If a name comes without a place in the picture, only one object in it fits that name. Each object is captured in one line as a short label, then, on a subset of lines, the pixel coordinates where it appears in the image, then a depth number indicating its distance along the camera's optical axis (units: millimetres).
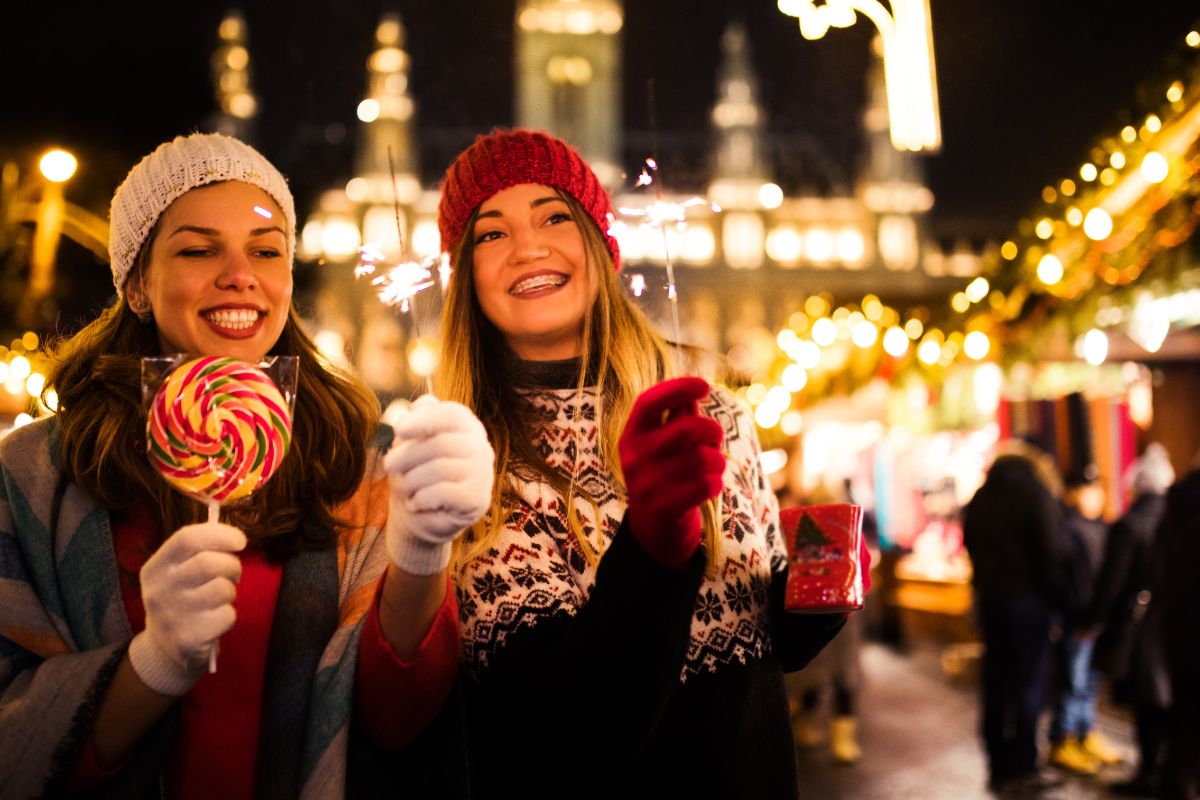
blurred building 59156
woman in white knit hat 1632
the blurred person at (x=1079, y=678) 7105
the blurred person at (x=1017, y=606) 6664
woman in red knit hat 1731
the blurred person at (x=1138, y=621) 6461
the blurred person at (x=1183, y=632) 5039
